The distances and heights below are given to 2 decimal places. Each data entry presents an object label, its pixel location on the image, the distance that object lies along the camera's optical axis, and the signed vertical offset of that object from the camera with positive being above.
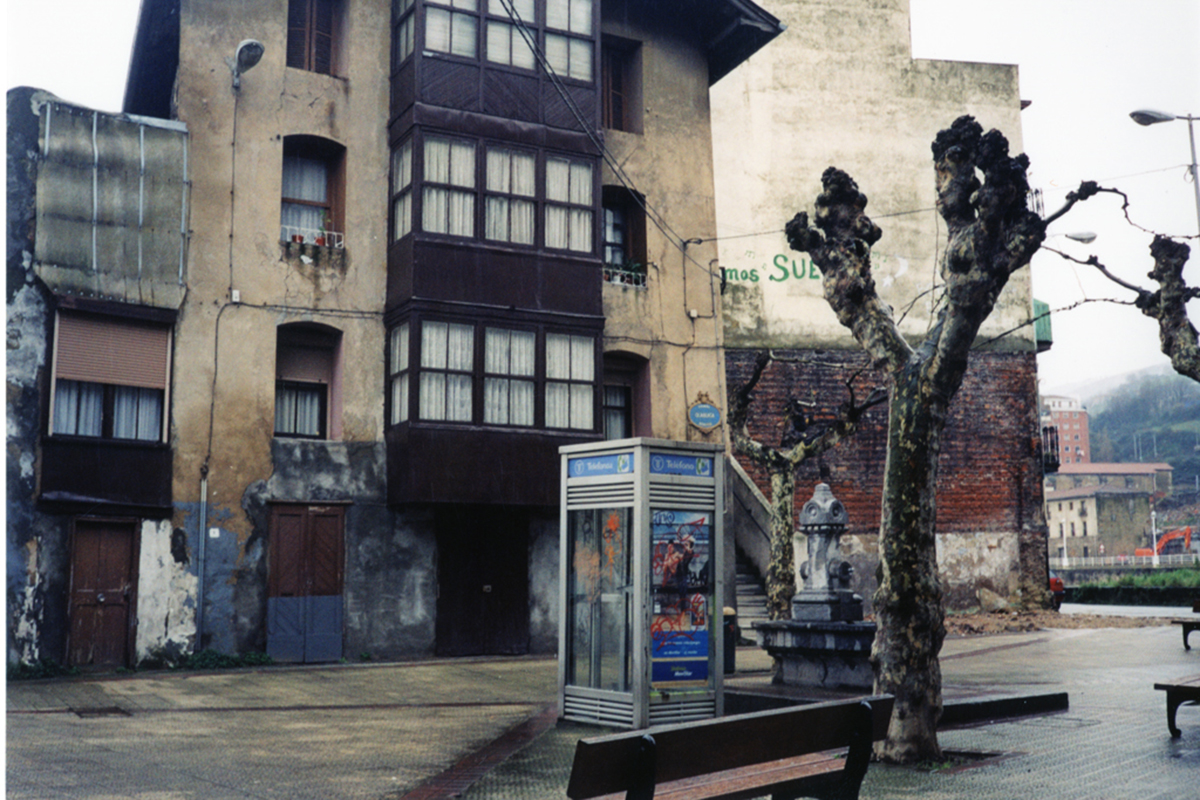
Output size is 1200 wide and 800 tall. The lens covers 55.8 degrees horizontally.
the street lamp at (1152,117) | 13.76 +5.15
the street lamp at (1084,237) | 15.13 +4.21
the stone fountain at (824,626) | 13.20 -0.94
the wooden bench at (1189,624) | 18.80 -1.32
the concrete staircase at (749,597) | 21.44 -0.99
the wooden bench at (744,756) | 5.18 -1.05
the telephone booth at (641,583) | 10.65 -0.35
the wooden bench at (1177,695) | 9.40 -1.25
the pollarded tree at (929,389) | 8.64 +1.24
